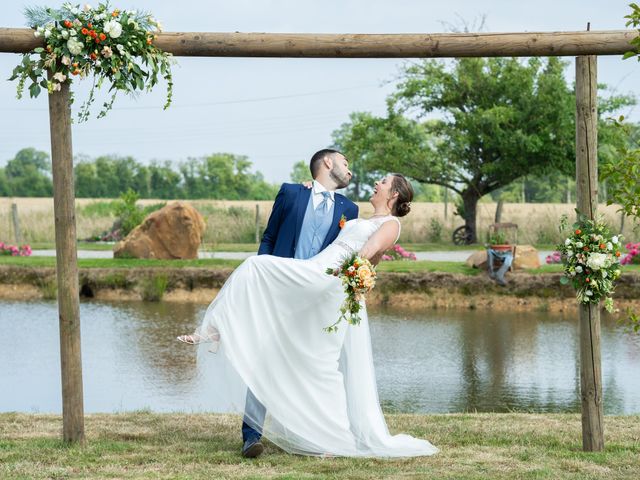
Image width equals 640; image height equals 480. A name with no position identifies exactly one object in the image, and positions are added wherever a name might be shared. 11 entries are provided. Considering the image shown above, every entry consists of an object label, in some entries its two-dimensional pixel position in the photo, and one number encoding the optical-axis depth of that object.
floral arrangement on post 7.29
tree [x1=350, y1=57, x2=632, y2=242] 33.41
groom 7.36
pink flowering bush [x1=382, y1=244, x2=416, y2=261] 24.08
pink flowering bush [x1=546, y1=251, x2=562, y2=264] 24.36
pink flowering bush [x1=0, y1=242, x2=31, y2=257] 25.08
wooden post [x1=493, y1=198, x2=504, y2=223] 35.75
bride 6.96
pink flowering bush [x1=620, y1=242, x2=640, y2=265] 23.42
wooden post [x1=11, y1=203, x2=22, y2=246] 31.09
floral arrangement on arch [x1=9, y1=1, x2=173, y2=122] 7.23
